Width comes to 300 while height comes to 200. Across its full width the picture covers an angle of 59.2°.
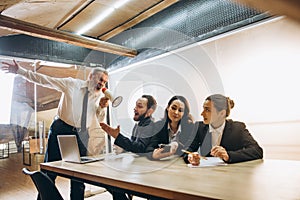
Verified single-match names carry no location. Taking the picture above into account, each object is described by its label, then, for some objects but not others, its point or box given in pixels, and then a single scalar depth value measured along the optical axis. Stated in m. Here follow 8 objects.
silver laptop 1.93
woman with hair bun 1.81
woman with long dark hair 1.91
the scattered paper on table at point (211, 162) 1.52
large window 4.26
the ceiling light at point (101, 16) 3.29
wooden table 0.93
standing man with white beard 2.58
